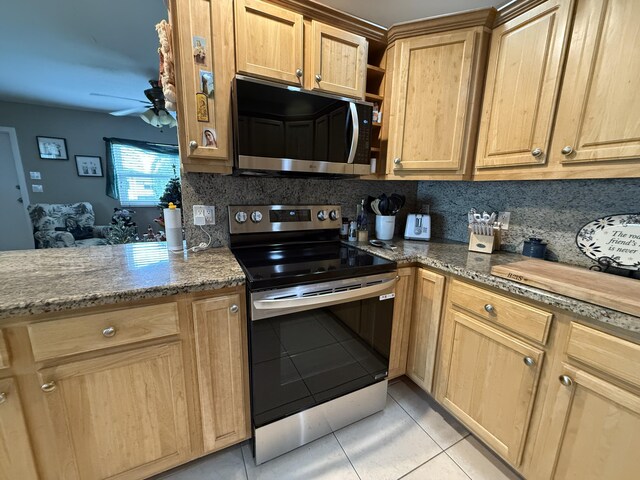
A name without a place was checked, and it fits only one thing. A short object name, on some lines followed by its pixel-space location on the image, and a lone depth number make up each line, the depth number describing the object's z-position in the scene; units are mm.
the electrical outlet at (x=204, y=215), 1496
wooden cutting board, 837
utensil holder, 1855
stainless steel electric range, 1108
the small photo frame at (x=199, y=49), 1151
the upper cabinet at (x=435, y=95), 1421
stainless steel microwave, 1210
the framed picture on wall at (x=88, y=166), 4562
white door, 4121
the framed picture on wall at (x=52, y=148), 4309
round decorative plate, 1122
